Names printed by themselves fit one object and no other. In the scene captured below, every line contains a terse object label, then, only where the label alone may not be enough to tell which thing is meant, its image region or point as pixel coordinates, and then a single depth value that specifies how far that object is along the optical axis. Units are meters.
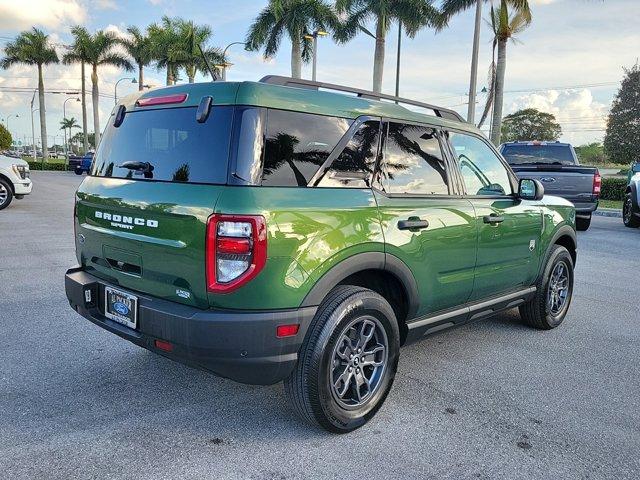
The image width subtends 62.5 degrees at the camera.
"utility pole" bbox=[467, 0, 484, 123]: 21.00
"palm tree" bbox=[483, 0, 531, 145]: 21.58
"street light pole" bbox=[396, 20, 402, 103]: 26.40
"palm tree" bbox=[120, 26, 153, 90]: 42.88
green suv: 2.53
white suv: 12.62
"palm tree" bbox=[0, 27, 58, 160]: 46.50
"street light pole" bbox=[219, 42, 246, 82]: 37.17
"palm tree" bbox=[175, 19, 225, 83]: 37.97
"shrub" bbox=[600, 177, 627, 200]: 22.40
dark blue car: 31.49
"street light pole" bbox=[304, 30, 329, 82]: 28.66
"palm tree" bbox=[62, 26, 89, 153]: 43.53
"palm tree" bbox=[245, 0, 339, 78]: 28.69
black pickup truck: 10.52
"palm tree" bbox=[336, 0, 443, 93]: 25.55
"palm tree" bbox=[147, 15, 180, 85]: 38.28
